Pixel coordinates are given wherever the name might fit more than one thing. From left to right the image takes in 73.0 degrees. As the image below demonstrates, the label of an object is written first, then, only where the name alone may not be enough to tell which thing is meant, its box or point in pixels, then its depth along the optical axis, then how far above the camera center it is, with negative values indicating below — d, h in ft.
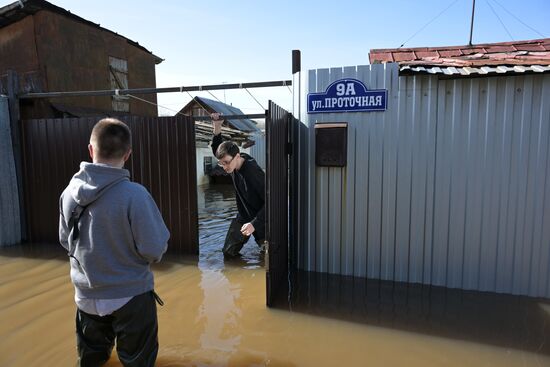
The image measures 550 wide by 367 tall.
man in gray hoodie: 7.36 -1.79
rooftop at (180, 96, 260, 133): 79.05 +9.22
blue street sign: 15.20 +2.09
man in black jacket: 16.31 -1.46
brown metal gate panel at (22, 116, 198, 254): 20.06 -0.84
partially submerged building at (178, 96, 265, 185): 49.85 +1.97
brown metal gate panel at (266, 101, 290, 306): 13.11 -1.92
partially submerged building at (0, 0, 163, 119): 26.89 +7.58
